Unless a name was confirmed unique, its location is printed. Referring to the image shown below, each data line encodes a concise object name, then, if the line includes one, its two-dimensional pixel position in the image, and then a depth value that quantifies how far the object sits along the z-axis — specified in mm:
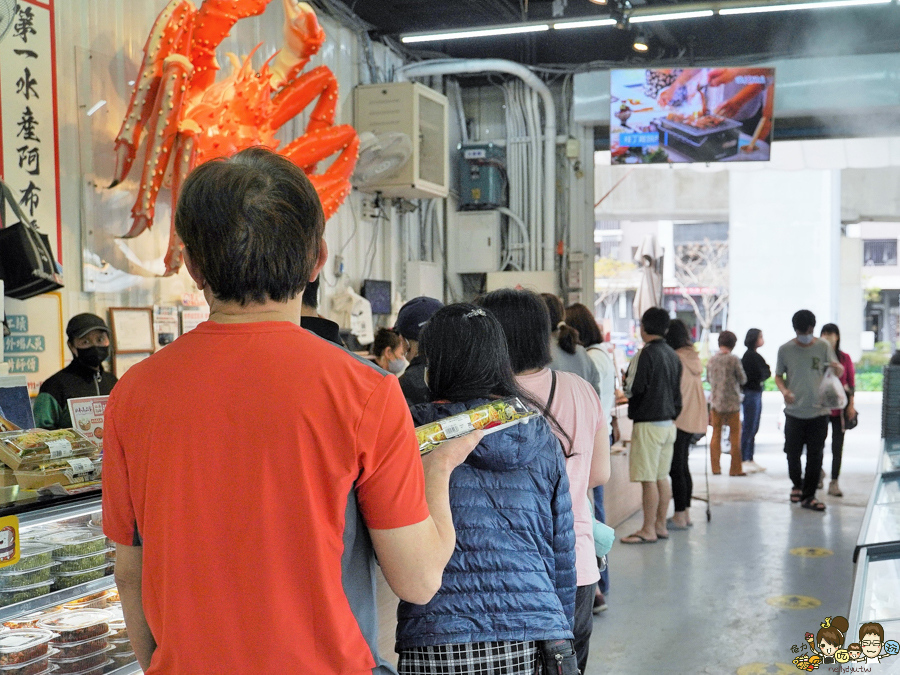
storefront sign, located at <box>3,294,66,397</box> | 3945
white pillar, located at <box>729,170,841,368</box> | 17531
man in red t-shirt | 1169
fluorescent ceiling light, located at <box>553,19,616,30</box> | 6836
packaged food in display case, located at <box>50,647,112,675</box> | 2283
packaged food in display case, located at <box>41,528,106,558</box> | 2256
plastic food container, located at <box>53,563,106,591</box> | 2234
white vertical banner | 3908
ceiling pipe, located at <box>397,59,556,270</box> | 7938
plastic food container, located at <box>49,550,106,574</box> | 2250
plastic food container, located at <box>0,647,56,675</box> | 2162
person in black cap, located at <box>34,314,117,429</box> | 3756
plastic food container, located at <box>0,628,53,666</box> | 2164
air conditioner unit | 6926
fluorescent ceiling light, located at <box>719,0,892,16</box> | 6148
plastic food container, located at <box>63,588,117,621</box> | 2418
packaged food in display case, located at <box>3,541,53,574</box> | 2123
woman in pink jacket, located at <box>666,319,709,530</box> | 6328
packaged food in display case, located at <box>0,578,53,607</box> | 2082
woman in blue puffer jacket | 1704
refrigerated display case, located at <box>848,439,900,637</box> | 2244
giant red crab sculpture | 4109
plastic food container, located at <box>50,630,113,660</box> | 2300
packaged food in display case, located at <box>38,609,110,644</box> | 2309
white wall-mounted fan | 6754
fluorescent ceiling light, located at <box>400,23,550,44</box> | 6812
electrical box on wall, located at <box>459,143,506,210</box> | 8523
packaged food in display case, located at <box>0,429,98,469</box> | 2180
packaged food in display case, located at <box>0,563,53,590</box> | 2088
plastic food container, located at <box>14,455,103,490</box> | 2172
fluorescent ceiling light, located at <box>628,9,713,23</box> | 6497
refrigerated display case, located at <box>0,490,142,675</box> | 2109
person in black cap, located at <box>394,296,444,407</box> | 3424
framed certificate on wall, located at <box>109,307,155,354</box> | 4555
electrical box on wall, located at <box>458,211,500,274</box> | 8586
